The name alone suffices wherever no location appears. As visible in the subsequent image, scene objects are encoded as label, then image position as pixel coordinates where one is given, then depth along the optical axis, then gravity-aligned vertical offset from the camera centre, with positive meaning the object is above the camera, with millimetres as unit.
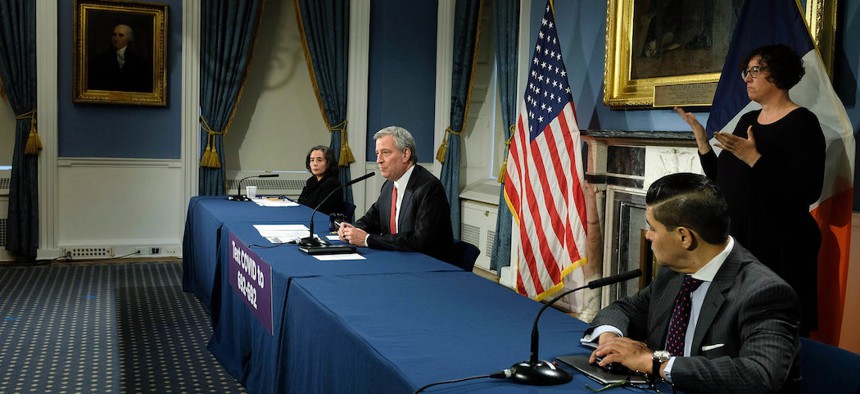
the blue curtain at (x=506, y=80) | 6352 +478
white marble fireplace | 4438 -240
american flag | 4812 -261
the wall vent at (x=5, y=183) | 6645 -519
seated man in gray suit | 1582 -382
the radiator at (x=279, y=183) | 7375 -502
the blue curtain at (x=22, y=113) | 6457 +91
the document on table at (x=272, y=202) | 5555 -521
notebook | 1676 -514
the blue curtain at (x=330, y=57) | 7328 +717
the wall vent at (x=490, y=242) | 6918 -944
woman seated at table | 5551 -333
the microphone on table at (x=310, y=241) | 3508 -497
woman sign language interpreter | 2934 -118
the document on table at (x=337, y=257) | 3262 -527
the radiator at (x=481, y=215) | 6934 -725
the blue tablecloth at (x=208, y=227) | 4518 -624
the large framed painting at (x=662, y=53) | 4199 +520
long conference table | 1851 -527
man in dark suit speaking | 3586 -374
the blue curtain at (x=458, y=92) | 7270 +426
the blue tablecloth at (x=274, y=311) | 2793 -776
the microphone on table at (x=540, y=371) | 1646 -499
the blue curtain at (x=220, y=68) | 7023 +557
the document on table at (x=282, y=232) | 3725 -520
